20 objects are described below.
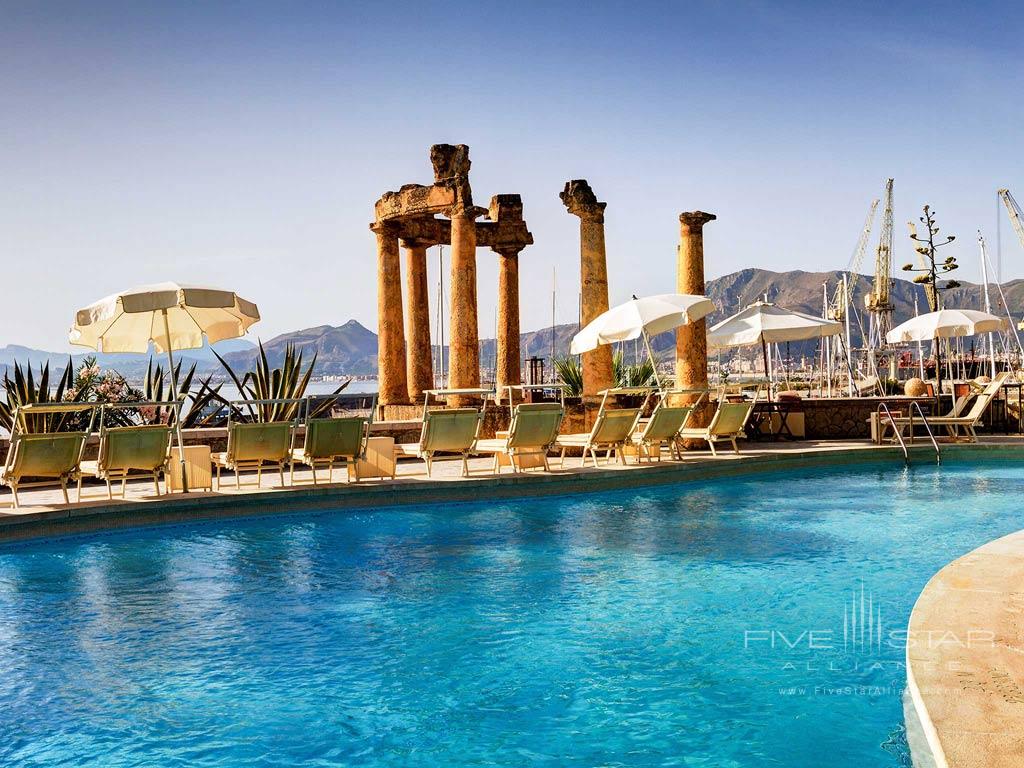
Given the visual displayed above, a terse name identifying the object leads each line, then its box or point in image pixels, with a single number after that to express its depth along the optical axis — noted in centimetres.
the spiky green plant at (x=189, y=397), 1472
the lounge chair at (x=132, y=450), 956
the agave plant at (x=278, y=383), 1510
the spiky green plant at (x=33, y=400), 1245
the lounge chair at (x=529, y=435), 1171
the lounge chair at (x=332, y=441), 1073
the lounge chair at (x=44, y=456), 905
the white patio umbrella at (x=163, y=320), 1050
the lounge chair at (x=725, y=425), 1327
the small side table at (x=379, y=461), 1161
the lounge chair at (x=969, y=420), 1483
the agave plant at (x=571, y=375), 2161
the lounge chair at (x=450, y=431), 1123
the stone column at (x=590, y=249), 1563
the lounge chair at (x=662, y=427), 1270
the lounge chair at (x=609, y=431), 1242
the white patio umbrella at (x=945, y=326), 1789
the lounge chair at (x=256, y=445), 1035
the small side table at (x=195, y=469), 1066
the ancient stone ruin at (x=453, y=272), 1620
